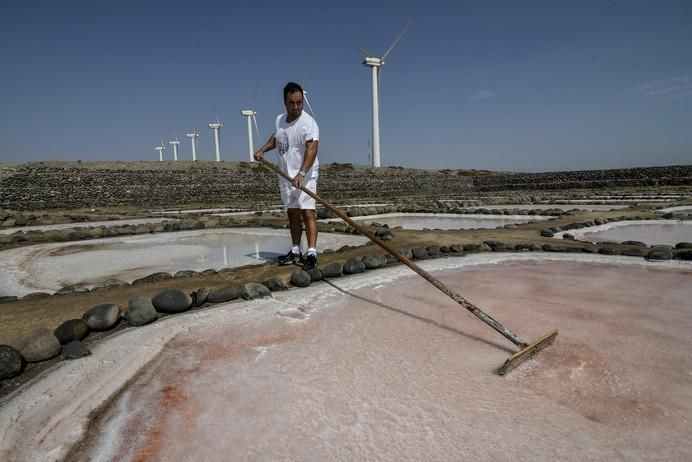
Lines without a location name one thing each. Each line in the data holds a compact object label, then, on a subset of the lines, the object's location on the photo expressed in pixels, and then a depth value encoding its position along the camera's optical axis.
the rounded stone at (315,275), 3.65
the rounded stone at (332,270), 3.77
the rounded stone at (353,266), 3.90
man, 4.04
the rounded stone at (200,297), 2.97
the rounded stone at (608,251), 4.46
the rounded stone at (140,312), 2.64
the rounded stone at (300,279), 3.49
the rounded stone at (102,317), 2.53
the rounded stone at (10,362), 1.94
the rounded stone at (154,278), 3.79
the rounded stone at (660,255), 4.11
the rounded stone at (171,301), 2.81
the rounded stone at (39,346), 2.11
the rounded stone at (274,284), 3.37
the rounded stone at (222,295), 3.05
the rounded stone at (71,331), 2.31
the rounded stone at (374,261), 4.09
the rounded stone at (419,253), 4.54
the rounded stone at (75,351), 2.16
